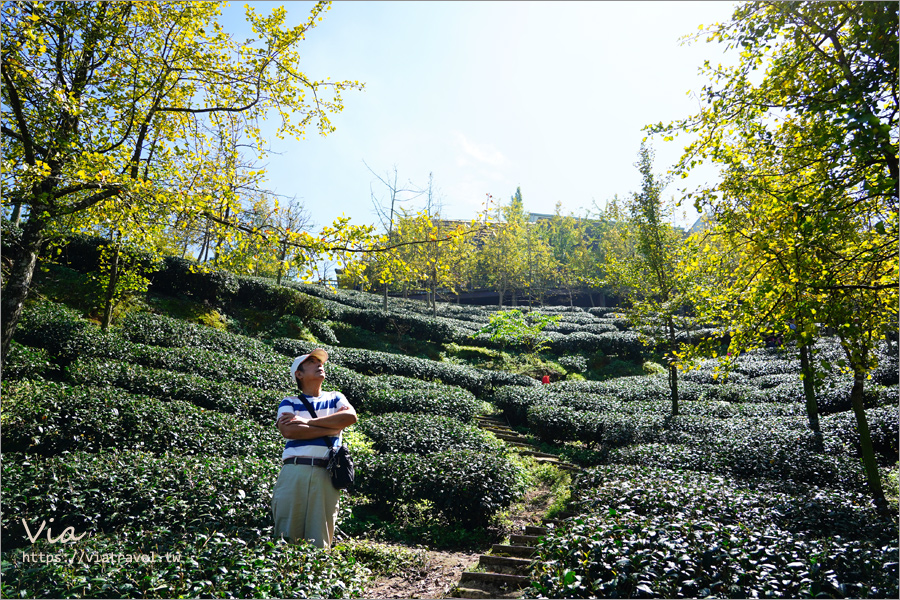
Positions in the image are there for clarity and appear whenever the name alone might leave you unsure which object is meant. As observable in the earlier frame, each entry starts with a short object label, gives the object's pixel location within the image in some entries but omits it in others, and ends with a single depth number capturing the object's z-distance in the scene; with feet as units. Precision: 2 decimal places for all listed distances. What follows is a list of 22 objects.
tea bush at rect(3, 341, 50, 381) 27.73
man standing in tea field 12.64
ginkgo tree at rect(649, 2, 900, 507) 12.89
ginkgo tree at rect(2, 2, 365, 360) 17.29
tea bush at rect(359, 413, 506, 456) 28.89
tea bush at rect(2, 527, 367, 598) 9.75
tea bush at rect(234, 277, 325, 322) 64.80
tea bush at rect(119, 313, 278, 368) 41.19
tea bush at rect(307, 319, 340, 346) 63.67
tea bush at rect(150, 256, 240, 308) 57.47
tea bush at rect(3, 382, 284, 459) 21.77
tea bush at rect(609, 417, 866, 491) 24.45
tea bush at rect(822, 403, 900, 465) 29.04
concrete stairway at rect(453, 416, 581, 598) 14.84
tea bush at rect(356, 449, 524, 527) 21.89
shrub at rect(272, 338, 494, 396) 51.86
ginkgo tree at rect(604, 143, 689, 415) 37.86
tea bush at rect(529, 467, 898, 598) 10.89
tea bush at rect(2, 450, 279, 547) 15.58
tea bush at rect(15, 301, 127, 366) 33.32
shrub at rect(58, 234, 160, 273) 52.65
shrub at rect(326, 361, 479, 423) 38.75
